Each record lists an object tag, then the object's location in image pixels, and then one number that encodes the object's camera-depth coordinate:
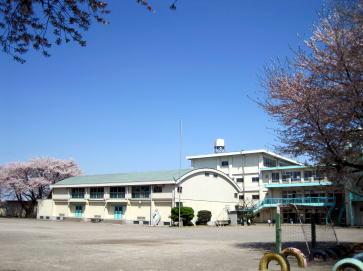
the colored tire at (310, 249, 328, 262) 14.07
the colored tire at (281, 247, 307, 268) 12.70
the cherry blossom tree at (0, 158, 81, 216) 64.50
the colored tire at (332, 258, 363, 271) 8.91
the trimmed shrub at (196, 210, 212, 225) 48.16
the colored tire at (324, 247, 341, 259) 14.53
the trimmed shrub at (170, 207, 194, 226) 44.41
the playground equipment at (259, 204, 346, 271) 12.63
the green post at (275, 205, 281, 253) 12.74
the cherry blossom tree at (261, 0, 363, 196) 15.34
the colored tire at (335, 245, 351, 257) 15.22
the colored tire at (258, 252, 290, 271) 10.77
